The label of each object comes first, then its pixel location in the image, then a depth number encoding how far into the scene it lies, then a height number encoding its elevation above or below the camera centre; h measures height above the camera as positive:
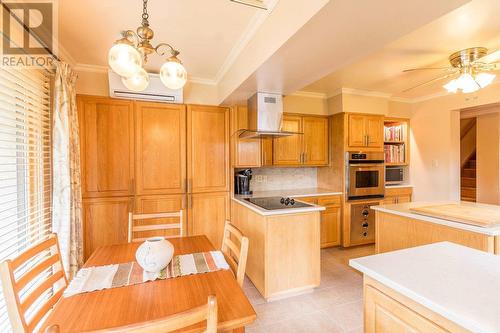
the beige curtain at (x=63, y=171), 2.05 -0.05
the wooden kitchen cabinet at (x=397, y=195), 3.81 -0.50
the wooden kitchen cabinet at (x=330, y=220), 3.40 -0.81
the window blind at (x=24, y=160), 1.58 +0.05
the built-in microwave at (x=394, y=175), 4.06 -0.18
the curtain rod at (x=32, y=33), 1.55 +1.03
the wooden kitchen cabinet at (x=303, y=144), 3.48 +0.32
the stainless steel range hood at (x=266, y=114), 2.65 +0.58
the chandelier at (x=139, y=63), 1.08 +0.52
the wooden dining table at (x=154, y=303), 0.91 -0.60
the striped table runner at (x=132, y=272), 1.17 -0.60
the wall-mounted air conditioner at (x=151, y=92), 2.57 +0.84
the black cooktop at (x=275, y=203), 2.42 -0.42
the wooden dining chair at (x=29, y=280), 0.92 -0.54
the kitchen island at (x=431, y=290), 0.73 -0.45
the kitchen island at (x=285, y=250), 2.21 -0.83
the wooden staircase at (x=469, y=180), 5.79 -0.40
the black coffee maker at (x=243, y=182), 3.23 -0.24
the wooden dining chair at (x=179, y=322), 0.60 -0.43
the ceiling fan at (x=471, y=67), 2.19 +0.95
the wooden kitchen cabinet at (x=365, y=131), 3.55 +0.52
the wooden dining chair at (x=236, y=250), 1.27 -0.52
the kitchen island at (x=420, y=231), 1.60 -0.54
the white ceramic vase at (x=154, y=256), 1.26 -0.49
